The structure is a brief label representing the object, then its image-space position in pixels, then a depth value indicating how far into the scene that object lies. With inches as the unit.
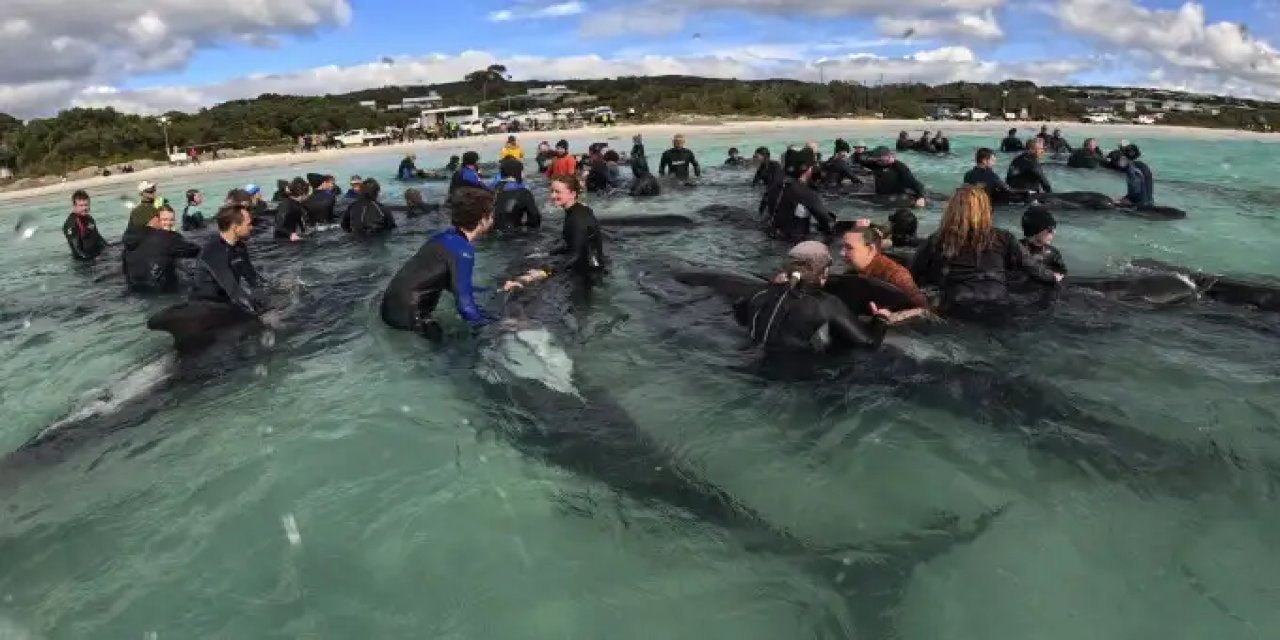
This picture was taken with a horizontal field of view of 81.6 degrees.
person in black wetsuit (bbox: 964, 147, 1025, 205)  564.6
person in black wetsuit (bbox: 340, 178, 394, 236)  568.4
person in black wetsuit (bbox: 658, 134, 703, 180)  880.3
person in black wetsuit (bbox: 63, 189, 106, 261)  555.2
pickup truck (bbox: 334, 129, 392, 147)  2191.2
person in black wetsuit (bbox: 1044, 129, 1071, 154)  1207.7
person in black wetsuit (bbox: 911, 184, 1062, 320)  293.7
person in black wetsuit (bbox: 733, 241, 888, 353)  247.4
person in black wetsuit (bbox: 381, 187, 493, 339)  272.1
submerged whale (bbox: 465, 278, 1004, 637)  164.2
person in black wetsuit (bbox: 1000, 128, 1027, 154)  1182.3
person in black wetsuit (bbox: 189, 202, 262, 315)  303.1
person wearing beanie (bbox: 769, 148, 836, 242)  482.3
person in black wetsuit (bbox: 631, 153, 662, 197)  773.9
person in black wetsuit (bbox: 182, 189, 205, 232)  636.7
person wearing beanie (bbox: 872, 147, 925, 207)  651.9
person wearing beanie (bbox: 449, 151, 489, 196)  558.2
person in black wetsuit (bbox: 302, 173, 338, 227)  625.7
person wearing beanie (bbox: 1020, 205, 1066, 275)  327.9
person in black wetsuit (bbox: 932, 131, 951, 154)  1234.0
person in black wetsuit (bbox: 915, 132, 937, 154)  1238.9
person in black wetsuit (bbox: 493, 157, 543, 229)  500.7
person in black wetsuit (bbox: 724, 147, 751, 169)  1061.8
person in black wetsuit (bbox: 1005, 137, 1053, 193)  641.6
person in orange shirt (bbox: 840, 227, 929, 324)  274.2
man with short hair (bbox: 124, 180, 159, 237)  476.4
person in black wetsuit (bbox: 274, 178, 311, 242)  568.1
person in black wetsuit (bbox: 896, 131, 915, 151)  1259.2
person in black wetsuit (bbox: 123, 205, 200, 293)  431.5
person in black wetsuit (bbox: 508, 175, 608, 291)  368.4
